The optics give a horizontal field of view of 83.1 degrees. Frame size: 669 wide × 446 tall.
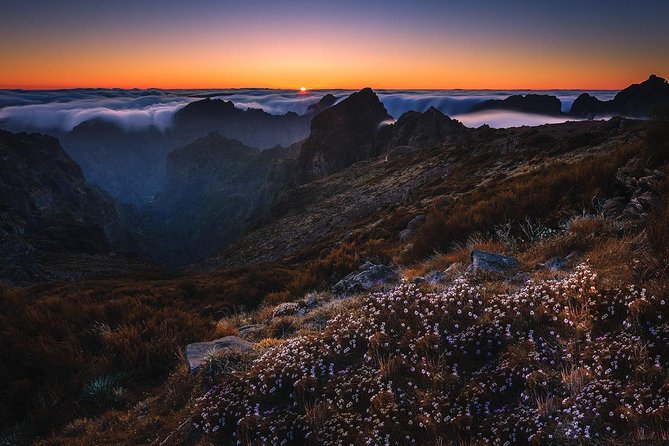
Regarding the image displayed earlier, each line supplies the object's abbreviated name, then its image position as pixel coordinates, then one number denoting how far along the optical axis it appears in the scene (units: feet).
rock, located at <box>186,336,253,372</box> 19.53
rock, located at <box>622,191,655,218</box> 22.58
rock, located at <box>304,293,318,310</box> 28.48
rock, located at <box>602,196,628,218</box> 26.77
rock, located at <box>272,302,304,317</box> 28.68
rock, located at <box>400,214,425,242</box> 66.90
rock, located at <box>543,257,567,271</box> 20.22
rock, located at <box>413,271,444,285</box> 23.12
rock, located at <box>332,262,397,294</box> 27.84
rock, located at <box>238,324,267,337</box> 25.59
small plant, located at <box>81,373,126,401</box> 20.13
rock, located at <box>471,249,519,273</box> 21.47
